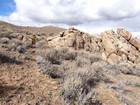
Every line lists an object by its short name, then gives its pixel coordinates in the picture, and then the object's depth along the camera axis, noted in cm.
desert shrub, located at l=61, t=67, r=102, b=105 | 321
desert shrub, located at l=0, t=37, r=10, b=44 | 600
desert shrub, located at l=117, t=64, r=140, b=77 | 591
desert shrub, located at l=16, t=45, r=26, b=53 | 522
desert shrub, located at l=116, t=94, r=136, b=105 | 358
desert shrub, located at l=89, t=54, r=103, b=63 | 656
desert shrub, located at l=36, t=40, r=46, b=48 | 742
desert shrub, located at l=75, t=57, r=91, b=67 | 527
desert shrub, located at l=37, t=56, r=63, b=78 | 403
